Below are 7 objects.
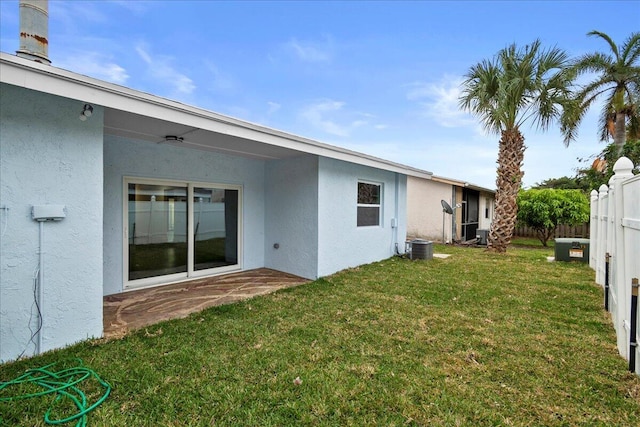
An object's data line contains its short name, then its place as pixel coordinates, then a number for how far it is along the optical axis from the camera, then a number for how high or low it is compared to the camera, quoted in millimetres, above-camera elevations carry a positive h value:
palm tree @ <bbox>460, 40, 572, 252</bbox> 10398 +4125
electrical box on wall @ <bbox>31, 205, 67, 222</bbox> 3355 -37
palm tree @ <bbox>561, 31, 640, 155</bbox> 13688 +6286
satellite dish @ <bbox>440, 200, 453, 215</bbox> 12594 +175
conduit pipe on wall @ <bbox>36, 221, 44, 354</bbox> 3406 -787
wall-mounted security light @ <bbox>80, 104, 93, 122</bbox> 3646 +1186
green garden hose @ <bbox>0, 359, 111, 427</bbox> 2475 -1682
